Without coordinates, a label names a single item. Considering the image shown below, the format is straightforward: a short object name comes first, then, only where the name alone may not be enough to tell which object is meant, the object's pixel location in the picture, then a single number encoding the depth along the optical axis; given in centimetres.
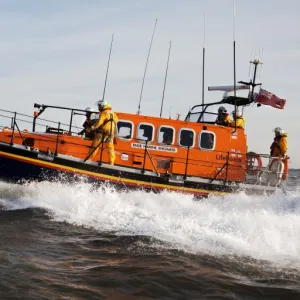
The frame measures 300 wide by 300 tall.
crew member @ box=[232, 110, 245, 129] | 1030
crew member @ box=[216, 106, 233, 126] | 1034
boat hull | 816
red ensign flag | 1103
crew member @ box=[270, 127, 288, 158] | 1059
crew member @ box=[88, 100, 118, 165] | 871
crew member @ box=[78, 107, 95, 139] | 937
